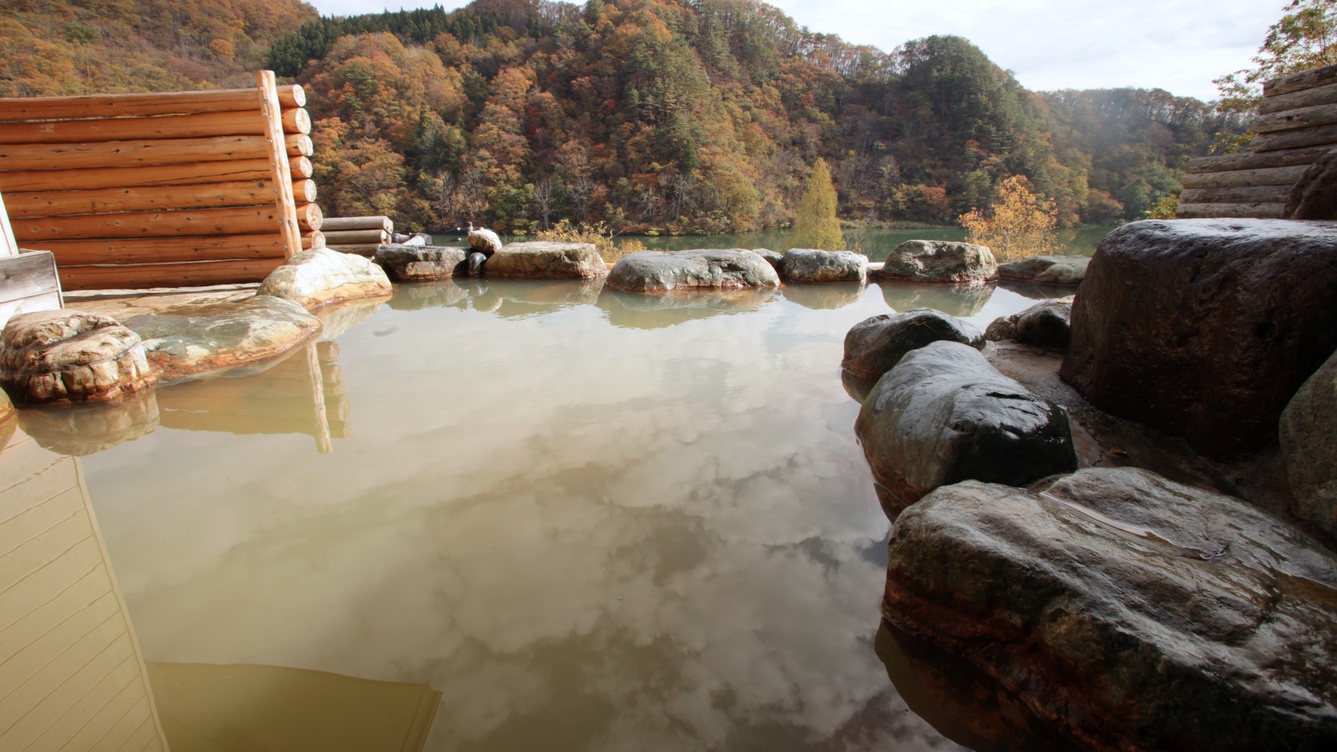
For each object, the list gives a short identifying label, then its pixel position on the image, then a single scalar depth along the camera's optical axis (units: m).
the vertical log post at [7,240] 4.00
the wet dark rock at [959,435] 2.14
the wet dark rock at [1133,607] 1.18
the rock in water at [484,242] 8.35
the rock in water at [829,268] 7.56
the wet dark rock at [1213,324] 2.16
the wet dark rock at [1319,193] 2.91
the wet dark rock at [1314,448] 1.79
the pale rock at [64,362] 3.21
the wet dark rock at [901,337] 3.85
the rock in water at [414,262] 7.73
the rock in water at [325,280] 5.68
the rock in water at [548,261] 7.75
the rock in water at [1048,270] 7.45
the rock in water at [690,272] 6.86
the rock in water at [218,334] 3.79
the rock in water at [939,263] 7.78
